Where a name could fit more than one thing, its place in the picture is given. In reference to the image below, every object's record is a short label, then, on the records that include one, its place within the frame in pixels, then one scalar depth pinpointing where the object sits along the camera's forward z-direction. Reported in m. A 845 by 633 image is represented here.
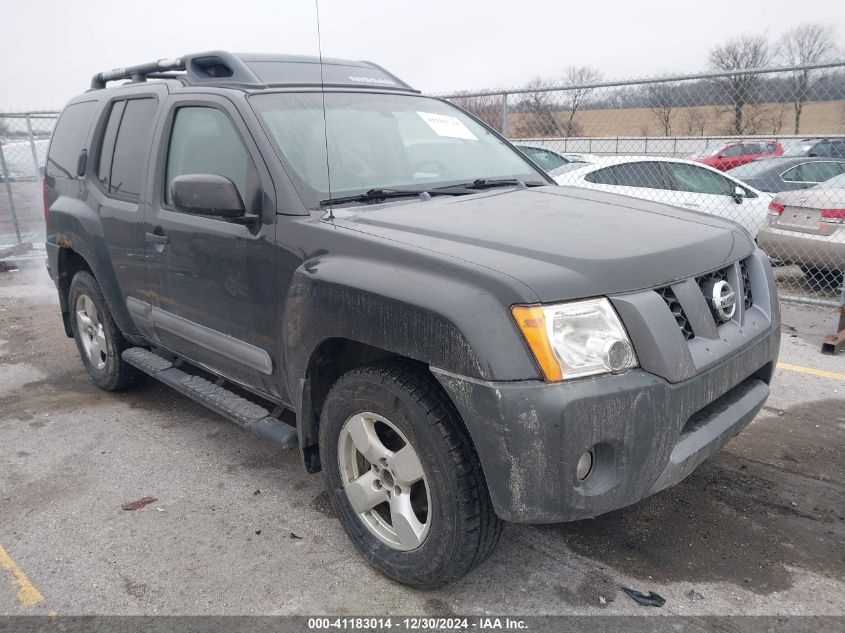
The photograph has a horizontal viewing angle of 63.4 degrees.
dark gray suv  2.10
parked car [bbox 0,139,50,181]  12.06
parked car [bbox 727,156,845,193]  9.35
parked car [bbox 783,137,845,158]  11.41
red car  12.12
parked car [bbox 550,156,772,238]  8.30
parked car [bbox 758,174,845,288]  6.80
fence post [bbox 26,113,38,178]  9.75
